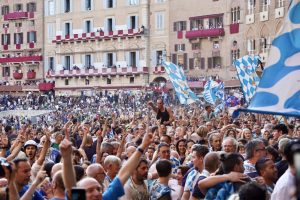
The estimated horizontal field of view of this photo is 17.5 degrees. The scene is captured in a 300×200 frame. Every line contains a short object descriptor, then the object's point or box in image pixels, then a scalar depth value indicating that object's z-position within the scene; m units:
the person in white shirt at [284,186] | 8.39
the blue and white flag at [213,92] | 36.84
